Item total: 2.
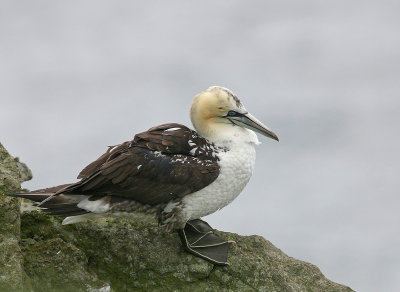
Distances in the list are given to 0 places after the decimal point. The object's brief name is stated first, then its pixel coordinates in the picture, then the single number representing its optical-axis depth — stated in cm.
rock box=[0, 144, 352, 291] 1680
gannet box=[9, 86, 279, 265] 1670
